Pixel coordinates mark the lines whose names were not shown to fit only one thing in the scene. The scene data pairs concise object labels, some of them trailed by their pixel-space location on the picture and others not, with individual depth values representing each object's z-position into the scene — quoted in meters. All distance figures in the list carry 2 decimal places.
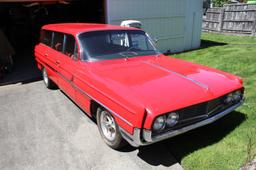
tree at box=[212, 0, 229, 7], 28.44
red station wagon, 2.89
